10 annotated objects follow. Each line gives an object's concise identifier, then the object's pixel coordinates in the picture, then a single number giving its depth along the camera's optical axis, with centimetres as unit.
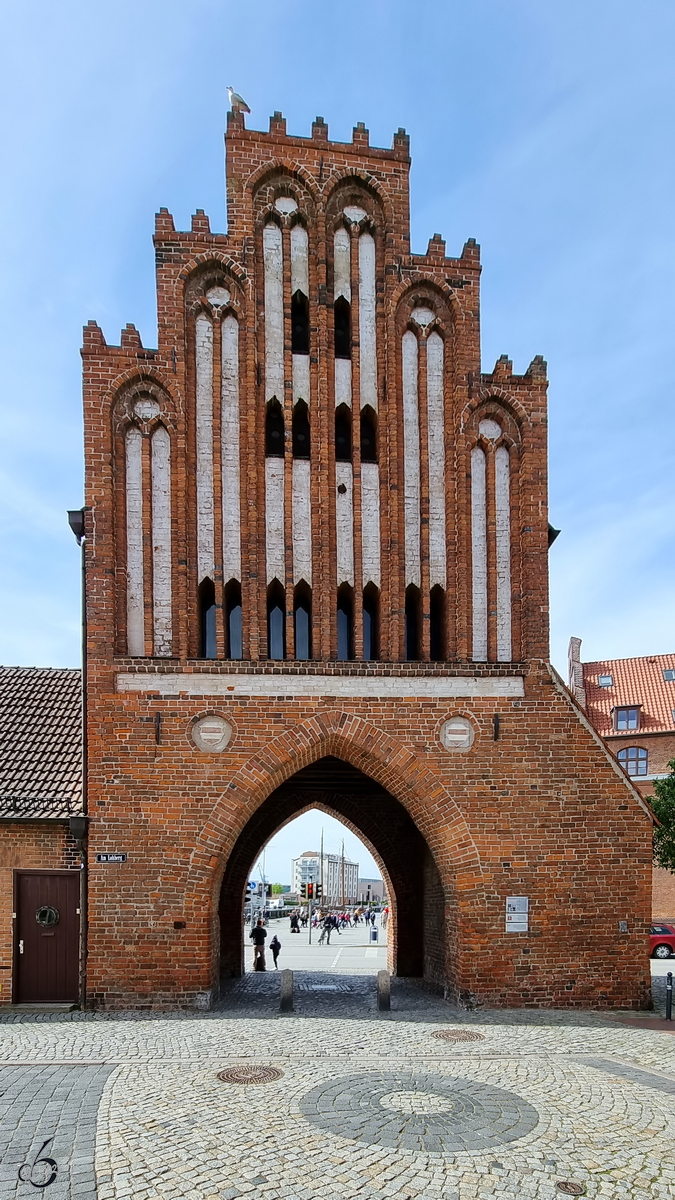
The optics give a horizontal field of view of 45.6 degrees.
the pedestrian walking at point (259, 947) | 1744
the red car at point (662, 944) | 2333
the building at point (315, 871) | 12850
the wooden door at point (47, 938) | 1131
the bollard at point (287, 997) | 1140
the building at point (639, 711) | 3231
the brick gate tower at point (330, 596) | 1135
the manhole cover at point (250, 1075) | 781
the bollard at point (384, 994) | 1146
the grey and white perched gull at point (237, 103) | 1250
